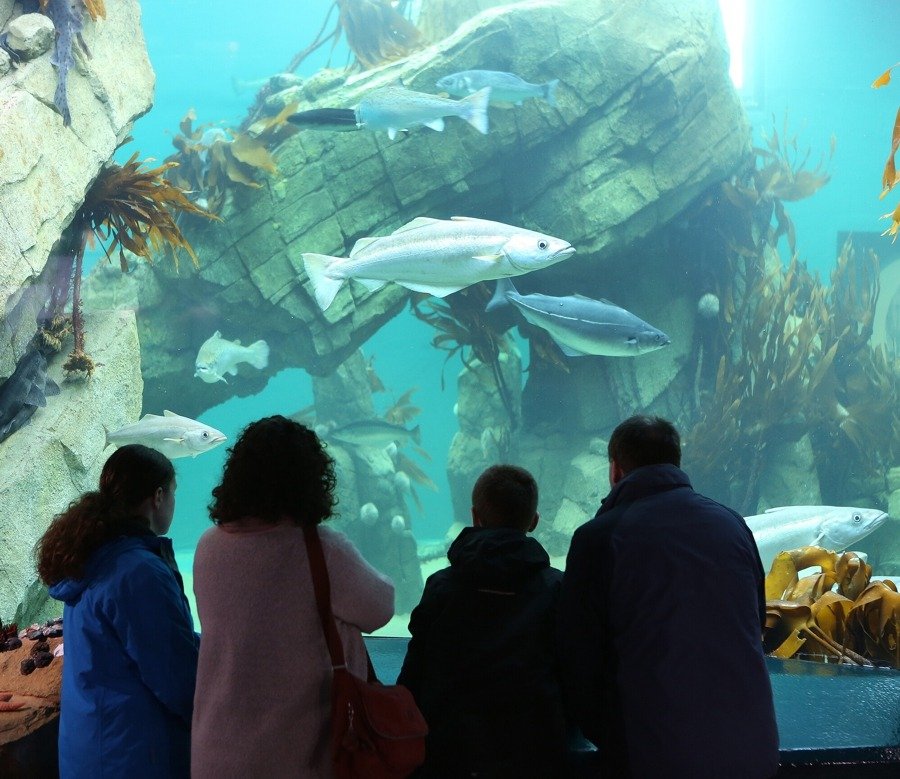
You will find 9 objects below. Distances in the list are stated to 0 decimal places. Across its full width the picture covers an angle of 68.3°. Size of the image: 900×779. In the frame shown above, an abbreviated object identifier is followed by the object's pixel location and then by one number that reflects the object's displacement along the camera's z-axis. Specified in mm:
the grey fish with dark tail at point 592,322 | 5914
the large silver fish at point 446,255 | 4488
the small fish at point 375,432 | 9562
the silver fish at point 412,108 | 6055
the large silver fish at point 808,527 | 4949
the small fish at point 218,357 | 8031
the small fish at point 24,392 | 4818
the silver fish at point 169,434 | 5293
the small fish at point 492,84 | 7016
